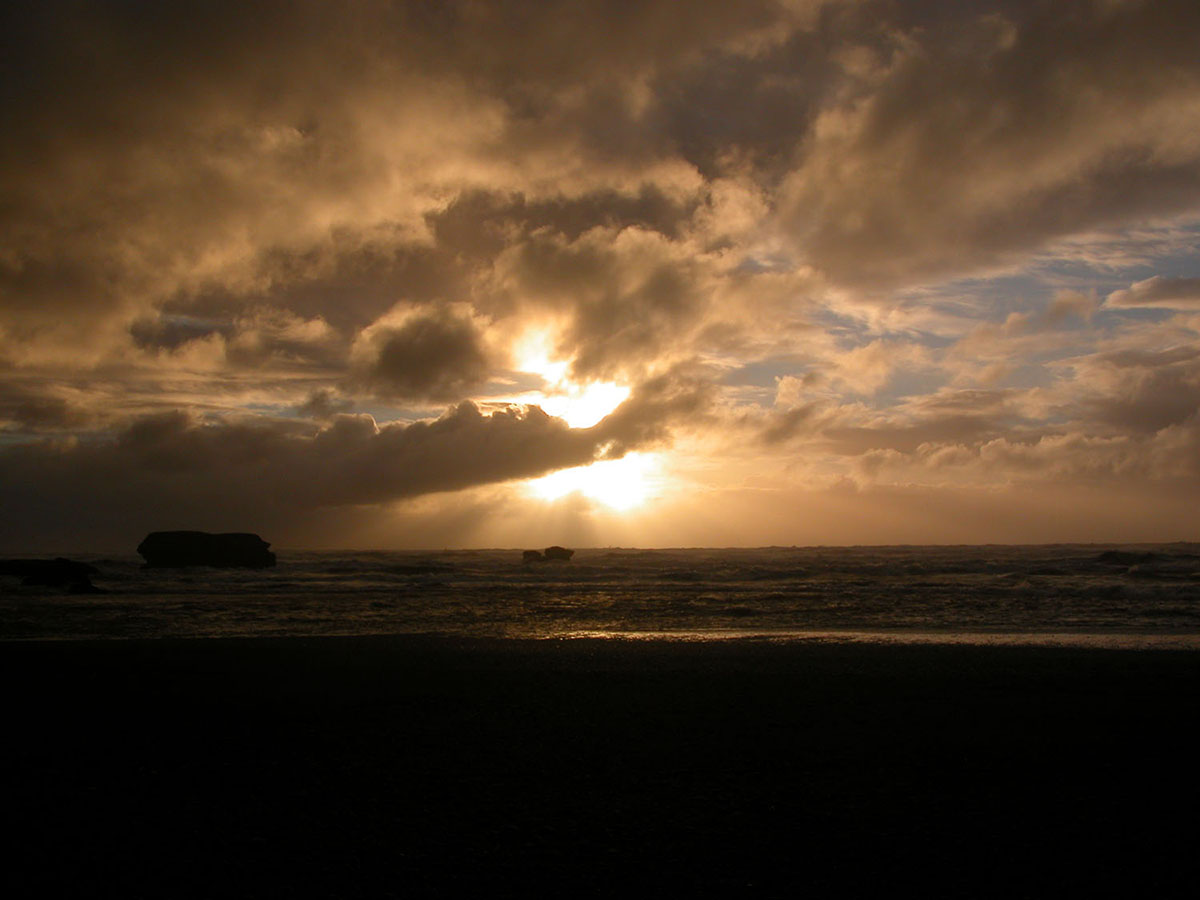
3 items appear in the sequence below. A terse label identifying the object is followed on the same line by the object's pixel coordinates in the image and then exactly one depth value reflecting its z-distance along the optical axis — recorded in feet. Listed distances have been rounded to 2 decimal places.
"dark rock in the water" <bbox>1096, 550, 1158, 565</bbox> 214.90
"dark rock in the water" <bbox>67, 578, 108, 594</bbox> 123.80
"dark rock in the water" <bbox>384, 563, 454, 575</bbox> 207.87
